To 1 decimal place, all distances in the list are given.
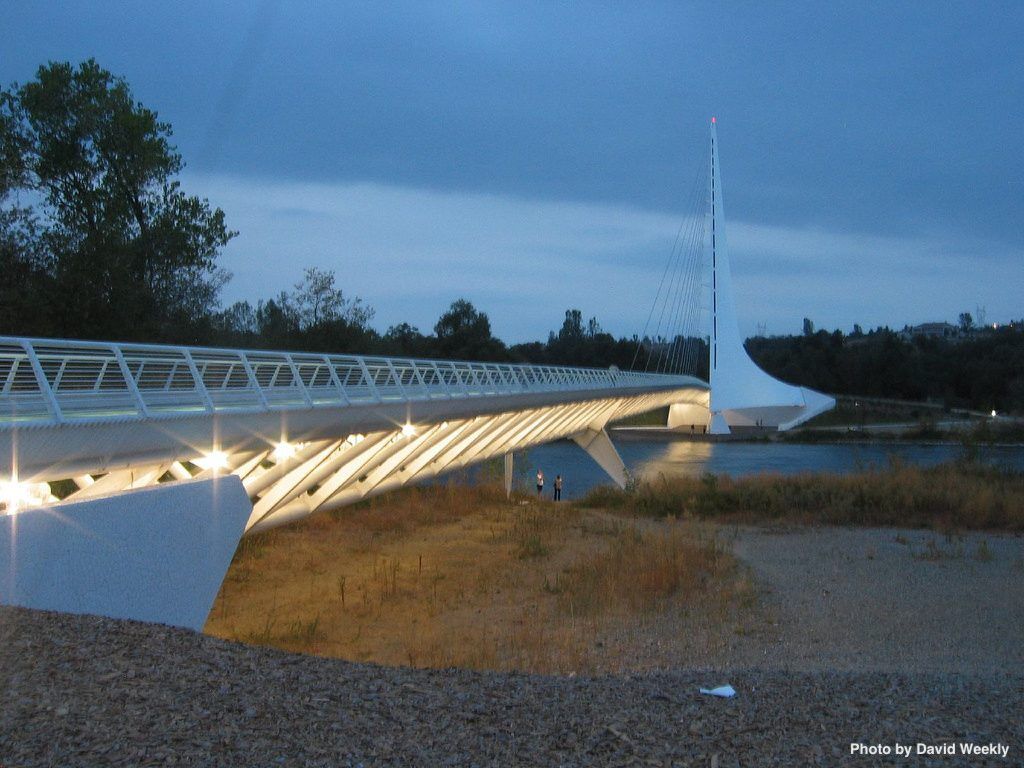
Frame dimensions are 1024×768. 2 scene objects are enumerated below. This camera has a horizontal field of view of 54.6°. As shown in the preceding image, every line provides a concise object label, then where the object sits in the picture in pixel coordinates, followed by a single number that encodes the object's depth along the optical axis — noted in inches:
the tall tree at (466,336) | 2356.1
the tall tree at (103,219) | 832.3
